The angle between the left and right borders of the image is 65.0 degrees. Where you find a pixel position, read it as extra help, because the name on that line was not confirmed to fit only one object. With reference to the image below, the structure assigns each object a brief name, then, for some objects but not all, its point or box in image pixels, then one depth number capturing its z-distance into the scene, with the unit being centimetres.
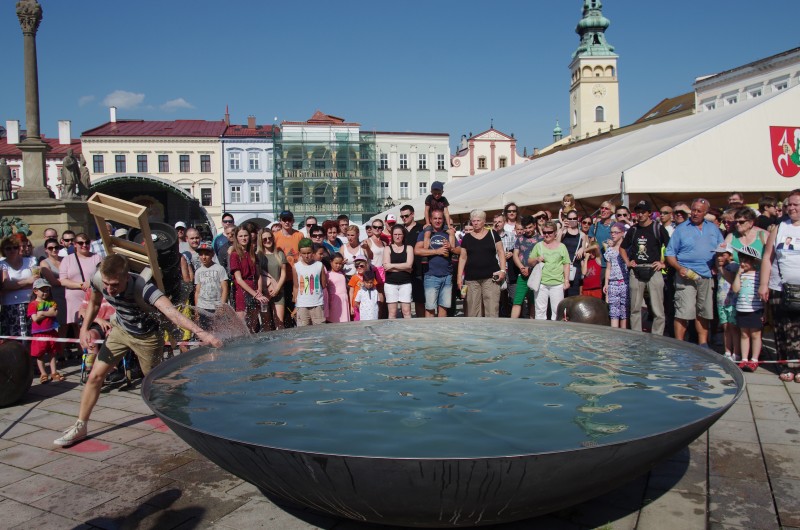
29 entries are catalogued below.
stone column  1789
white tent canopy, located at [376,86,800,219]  1062
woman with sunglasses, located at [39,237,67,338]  858
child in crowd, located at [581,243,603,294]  952
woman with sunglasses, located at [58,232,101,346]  880
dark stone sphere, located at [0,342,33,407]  644
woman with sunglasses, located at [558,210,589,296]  941
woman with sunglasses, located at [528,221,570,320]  897
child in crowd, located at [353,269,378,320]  927
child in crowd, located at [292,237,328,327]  873
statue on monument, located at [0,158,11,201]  1995
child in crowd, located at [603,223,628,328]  898
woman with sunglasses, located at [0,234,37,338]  804
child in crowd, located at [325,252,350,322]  912
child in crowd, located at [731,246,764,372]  728
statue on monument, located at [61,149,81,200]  1922
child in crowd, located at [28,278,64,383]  781
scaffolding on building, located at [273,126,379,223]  6619
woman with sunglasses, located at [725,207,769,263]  753
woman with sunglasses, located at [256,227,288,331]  895
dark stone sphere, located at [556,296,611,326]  834
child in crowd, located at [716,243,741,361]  763
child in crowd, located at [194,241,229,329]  829
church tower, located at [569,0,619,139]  9194
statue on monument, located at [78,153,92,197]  2102
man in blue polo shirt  795
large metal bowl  260
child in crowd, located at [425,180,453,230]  963
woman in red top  868
